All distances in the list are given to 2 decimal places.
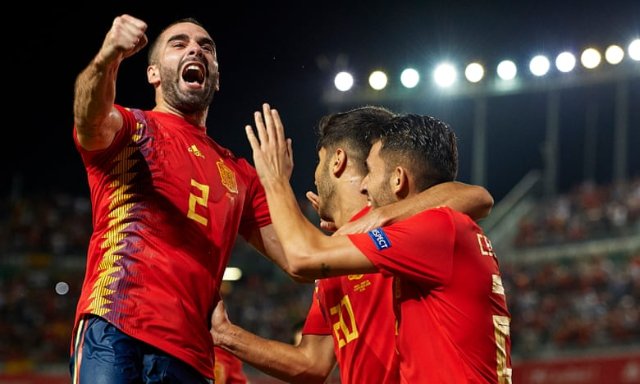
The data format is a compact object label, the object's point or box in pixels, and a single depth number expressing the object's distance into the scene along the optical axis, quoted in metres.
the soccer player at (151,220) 7.95
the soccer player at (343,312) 8.70
